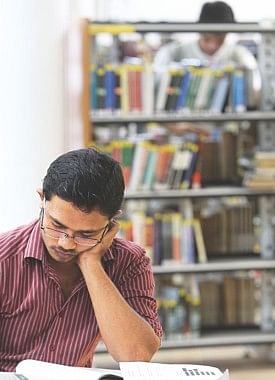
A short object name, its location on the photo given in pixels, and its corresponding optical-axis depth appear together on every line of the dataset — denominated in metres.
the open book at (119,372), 2.64
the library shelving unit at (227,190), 5.72
